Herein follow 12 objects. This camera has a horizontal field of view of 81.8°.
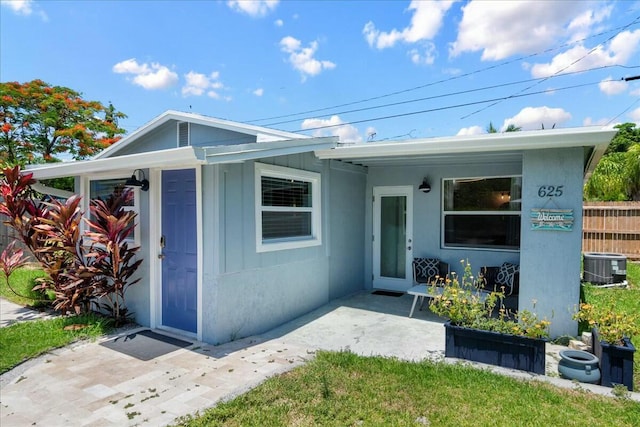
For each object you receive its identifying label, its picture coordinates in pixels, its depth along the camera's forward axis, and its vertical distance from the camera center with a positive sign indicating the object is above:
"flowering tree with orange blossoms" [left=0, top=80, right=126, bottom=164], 14.29 +3.45
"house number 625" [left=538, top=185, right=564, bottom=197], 4.76 +0.25
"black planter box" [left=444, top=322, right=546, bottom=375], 3.75 -1.48
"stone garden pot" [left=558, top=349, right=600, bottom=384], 3.58 -1.55
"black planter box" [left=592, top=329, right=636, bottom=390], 3.42 -1.45
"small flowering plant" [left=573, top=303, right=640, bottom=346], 3.59 -1.16
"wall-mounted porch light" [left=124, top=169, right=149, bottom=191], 5.36 +0.39
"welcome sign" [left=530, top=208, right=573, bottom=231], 4.69 -0.12
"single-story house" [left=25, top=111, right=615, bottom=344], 4.74 -0.08
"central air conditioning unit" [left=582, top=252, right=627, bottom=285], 8.26 -1.33
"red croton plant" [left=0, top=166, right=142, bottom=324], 5.30 -0.58
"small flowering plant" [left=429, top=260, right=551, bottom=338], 3.87 -1.19
